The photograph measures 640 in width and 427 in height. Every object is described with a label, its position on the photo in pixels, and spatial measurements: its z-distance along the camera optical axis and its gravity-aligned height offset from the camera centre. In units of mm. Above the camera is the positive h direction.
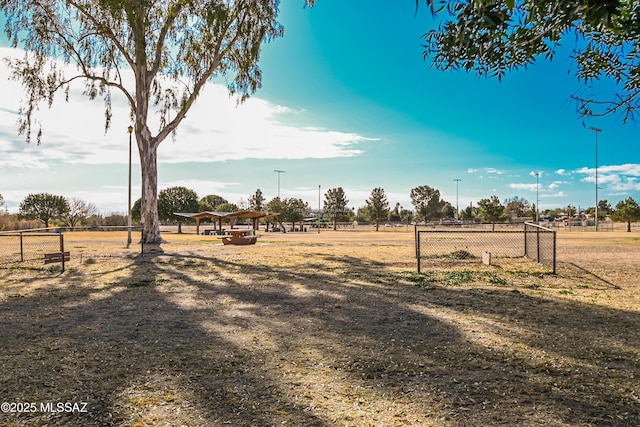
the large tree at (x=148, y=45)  21062 +9485
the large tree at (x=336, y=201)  94688 +3188
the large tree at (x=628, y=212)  60812 +251
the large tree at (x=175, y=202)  62562 +2075
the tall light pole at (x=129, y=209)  25366 +422
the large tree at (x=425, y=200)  111438 +3705
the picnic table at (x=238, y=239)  27075 -1642
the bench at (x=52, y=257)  14306 -1527
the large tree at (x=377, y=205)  80188 +1906
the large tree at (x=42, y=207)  73562 +1568
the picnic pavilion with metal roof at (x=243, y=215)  44288 -19
